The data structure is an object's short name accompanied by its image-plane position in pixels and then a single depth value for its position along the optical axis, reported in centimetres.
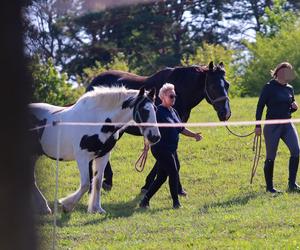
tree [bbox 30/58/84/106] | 2588
